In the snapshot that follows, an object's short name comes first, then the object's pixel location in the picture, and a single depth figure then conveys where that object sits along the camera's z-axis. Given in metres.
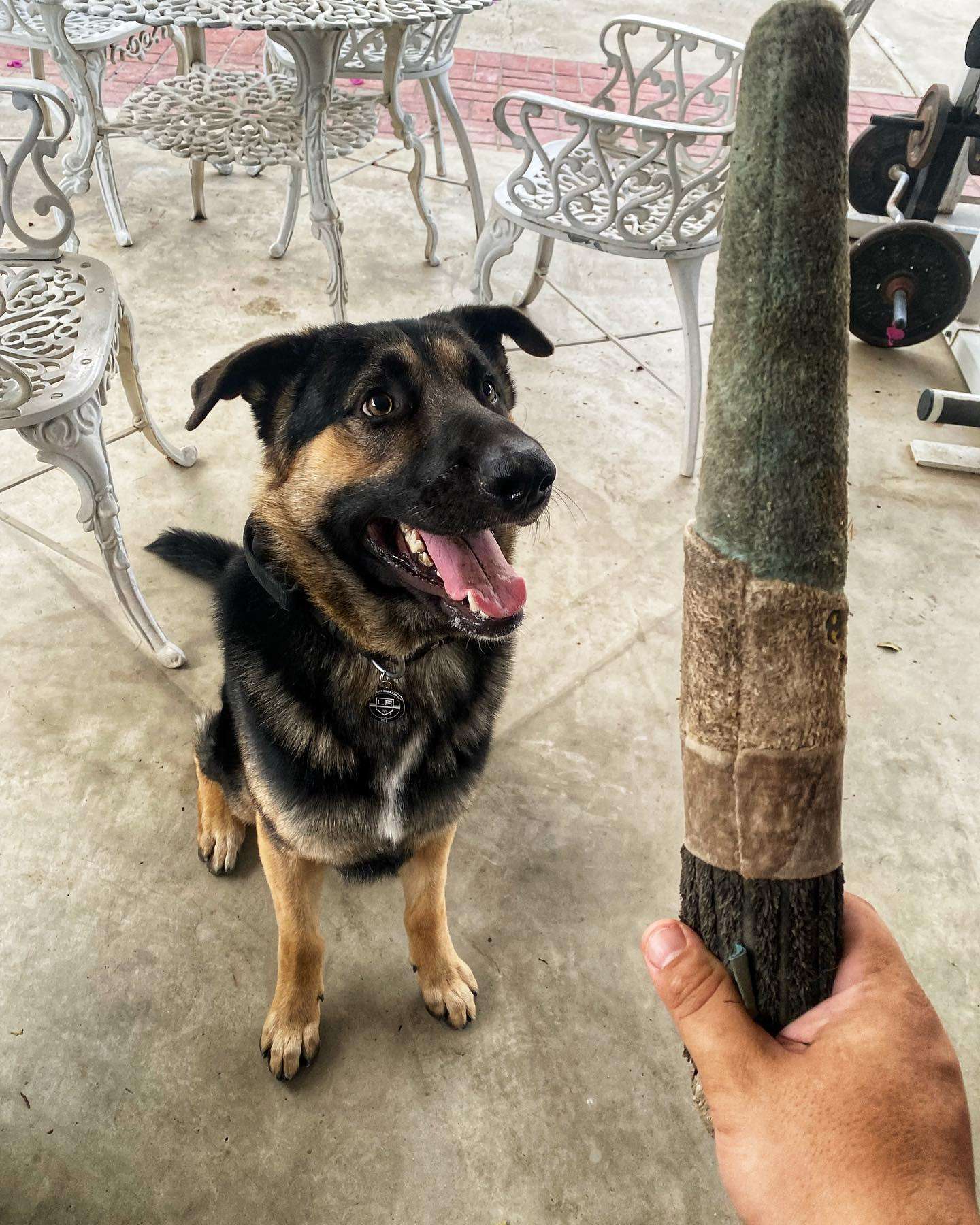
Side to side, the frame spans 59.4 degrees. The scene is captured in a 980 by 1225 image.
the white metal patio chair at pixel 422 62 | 3.41
